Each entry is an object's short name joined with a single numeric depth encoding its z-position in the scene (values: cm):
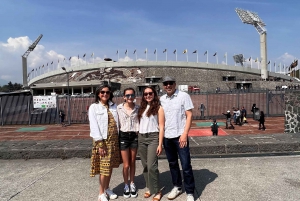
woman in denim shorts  317
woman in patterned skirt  302
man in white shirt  301
